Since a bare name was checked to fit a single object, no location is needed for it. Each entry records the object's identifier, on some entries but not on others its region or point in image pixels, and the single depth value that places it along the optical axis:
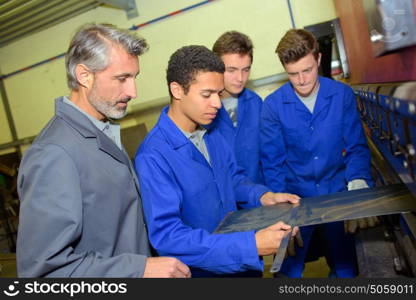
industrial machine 0.73
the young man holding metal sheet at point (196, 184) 1.07
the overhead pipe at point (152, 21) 3.91
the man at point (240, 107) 1.96
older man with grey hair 0.91
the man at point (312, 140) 1.74
